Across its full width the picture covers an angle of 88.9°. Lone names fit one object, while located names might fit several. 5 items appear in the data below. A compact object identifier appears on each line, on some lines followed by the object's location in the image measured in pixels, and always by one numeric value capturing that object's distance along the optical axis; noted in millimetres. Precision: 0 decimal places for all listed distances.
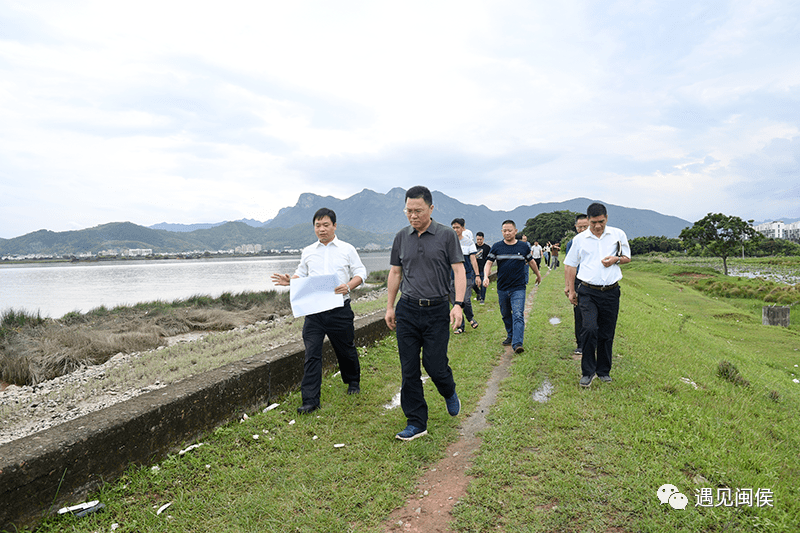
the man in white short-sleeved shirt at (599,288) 5023
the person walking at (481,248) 11102
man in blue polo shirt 6773
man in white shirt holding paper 4566
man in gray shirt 3773
